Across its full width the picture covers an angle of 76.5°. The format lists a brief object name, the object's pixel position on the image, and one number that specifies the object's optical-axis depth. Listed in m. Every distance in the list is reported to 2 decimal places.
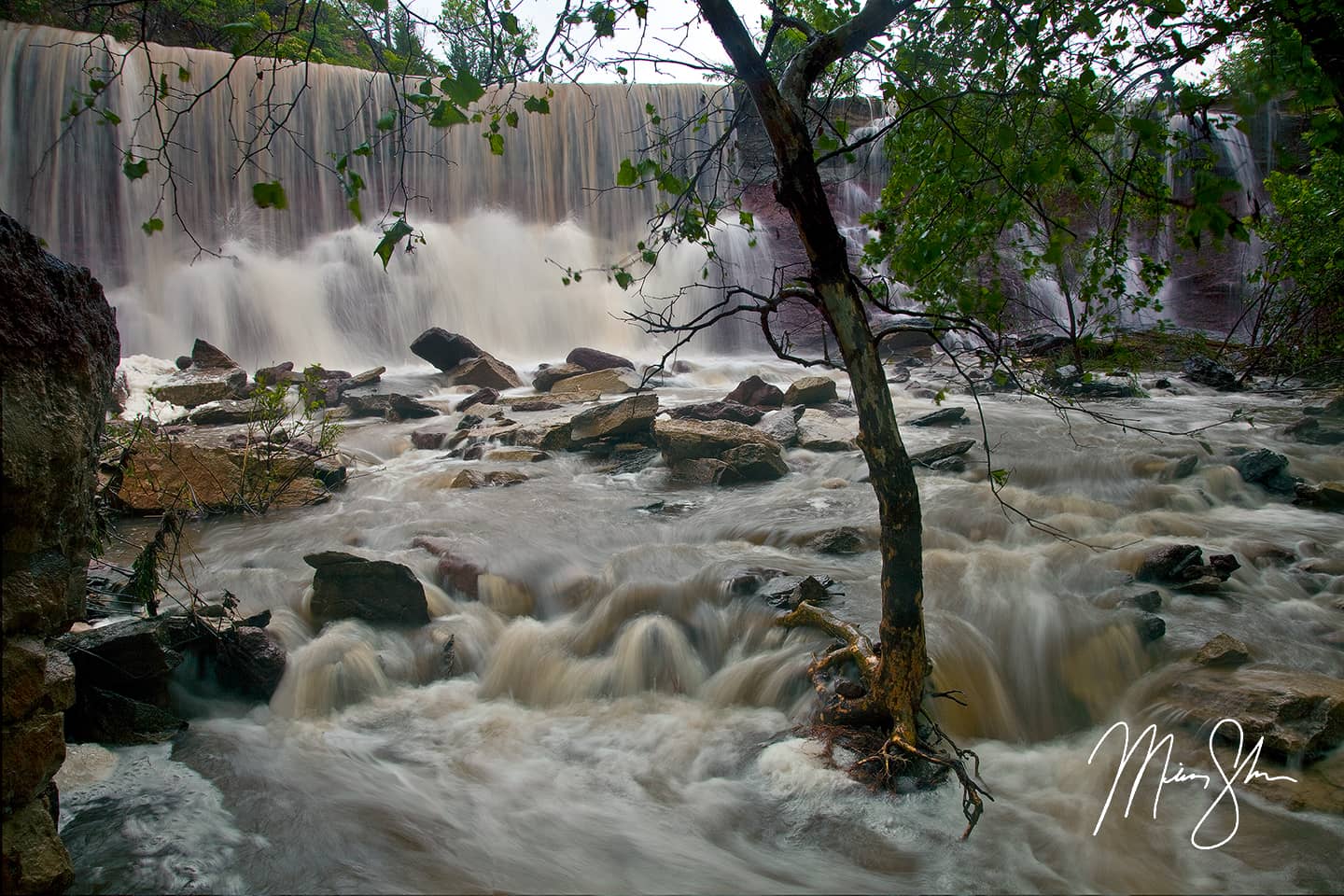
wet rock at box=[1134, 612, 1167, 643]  4.73
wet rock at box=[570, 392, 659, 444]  10.18
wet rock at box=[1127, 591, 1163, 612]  5.11
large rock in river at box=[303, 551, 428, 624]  5.48
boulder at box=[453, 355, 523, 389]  15.30
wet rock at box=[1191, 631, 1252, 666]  4.42
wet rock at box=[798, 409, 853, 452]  9.91
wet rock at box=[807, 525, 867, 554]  6.61
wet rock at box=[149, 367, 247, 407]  13.05
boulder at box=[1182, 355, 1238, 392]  12.49
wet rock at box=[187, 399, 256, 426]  11.70
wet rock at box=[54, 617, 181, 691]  3.83
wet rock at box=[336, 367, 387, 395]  14.45
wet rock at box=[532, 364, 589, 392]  14.88
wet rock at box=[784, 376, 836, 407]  11.91
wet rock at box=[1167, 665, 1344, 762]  3.62
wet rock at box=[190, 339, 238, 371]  14.73
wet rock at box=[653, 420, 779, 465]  9.21
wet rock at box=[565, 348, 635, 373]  15.99
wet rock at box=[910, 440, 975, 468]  8.84
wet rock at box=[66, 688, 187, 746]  3.66
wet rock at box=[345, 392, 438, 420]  12.61
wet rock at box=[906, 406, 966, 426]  10.99
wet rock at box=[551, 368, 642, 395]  14.44
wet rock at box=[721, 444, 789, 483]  8.91
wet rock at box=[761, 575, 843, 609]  5.38
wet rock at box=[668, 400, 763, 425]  11.00
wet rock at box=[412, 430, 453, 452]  10.87
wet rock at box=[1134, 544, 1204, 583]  5.57
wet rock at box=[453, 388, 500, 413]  13.26
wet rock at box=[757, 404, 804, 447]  10.25
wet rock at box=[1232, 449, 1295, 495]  7.51
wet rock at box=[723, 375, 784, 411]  12.04
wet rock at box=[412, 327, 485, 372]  15.92
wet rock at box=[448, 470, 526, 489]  8.93
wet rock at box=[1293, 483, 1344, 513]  7.03
